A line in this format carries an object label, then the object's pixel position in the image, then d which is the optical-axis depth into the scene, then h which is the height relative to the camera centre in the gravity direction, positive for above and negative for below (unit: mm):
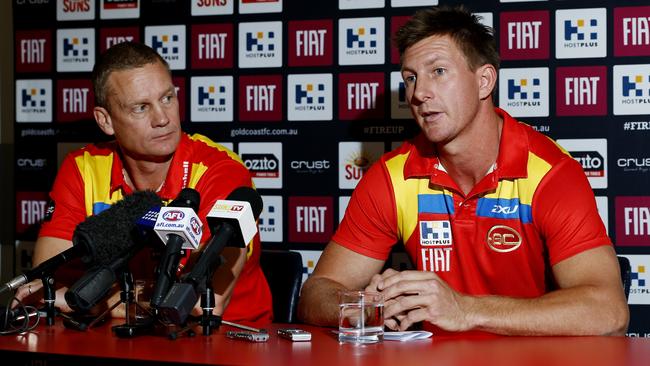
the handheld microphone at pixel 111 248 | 1727 -141
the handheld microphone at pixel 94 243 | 1819 -132
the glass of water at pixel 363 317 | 1812 -295
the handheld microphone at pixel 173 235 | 1643 -107
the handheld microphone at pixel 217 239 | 1580 -116
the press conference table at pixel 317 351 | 1608 -344
